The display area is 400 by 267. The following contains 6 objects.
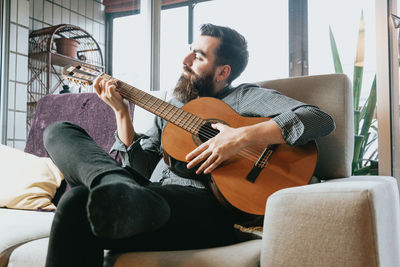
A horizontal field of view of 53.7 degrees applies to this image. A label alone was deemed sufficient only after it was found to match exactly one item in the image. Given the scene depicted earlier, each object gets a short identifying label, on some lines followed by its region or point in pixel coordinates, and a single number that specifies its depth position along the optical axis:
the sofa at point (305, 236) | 0.67
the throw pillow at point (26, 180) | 1.55
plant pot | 2.68
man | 0.72
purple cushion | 1.78
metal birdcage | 2.63
